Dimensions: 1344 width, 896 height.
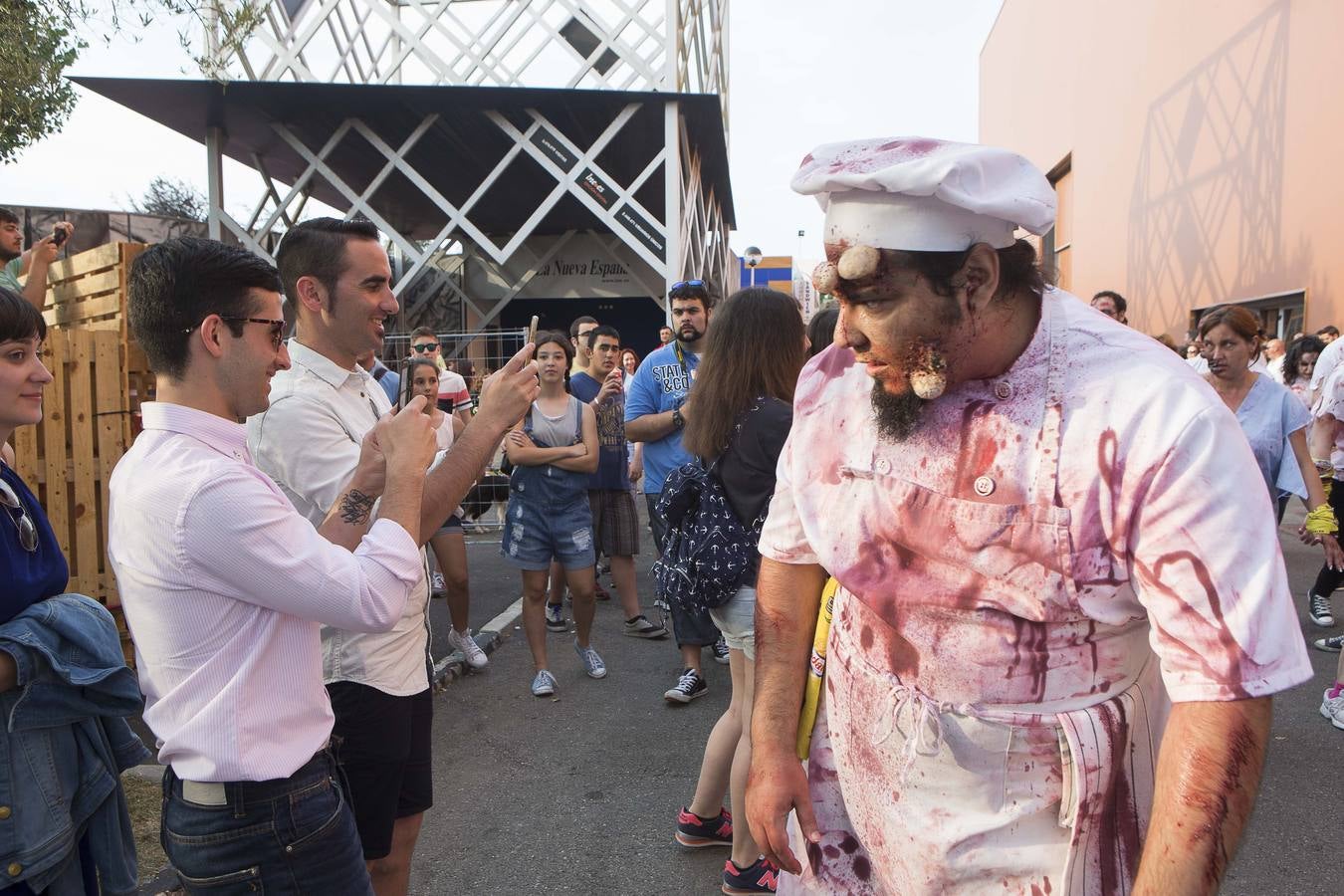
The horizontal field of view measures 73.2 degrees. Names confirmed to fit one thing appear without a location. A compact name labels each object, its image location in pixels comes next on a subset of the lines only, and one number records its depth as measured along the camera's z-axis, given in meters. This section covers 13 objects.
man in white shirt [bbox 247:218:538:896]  2.30
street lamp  19.91
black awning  10.91
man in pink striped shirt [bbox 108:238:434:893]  1.67
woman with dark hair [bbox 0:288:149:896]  1.84
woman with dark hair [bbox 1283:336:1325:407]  9.08
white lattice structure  10.91
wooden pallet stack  4.85
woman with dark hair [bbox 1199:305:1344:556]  4.84
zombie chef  1.25
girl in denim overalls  5.21
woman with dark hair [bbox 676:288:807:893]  3.34
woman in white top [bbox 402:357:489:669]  5.43
